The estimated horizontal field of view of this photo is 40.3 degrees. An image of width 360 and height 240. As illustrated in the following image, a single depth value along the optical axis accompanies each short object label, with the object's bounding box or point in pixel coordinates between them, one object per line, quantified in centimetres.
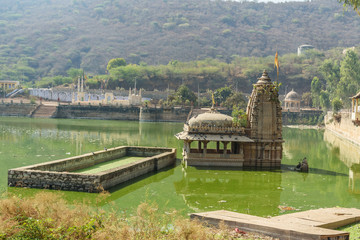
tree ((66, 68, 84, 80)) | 17949
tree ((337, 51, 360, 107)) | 8219
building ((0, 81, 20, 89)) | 15600
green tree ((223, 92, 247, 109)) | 11131
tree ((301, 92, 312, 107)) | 13612
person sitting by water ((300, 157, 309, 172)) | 3162
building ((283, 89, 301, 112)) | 11652
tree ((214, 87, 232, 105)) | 11869
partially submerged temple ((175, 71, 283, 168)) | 3158
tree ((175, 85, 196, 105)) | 11475
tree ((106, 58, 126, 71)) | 17650
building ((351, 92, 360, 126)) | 5328
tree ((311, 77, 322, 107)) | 11031
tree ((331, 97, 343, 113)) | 8062
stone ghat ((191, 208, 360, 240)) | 1405
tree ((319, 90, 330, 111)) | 9781
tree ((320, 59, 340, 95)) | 9731
